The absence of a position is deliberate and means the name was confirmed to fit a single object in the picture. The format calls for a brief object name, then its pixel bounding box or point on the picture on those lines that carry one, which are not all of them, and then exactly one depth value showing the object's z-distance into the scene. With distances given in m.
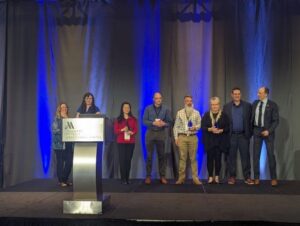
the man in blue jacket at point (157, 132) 4.92
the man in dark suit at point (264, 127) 4.58
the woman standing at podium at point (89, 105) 4.94
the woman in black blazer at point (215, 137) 4.75
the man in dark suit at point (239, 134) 4.75
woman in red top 4.87
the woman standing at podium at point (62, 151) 4.70
